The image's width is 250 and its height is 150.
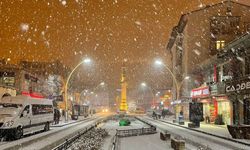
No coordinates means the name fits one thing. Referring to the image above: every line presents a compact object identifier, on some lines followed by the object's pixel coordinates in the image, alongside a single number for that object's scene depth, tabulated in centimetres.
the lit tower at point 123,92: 5602
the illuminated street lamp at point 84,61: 2403
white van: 1417
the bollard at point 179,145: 1028
